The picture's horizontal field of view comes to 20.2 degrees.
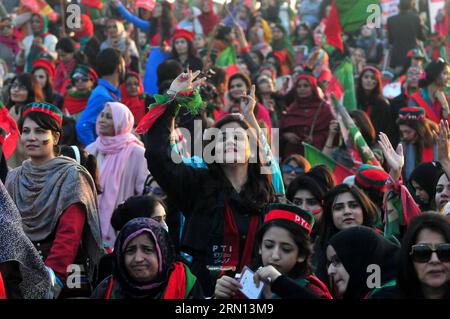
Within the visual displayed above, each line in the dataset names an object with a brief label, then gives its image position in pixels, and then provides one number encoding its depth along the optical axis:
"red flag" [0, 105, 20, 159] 8.84
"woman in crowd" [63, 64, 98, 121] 12.38
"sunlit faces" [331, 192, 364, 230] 8.24
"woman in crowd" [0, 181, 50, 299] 6.48
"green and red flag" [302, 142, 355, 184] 10.90
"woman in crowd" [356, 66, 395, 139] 12.95
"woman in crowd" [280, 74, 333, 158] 12.45
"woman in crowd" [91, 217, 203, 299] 6.41
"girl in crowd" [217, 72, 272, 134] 12.07
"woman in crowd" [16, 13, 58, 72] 16.45
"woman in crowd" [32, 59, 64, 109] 13.13
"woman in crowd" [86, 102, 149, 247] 9.70
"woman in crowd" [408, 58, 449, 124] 12.45
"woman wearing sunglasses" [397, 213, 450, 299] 5.93
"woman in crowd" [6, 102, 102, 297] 7.40
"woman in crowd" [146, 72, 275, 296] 7.16
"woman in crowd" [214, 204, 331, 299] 6.36
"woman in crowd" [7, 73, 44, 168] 11.55
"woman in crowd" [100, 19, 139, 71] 15.96
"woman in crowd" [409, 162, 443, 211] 9.00
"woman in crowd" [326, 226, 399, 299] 6.47
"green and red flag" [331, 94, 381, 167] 10.34
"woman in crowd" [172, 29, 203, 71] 14.28
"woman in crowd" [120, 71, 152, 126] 12.43
